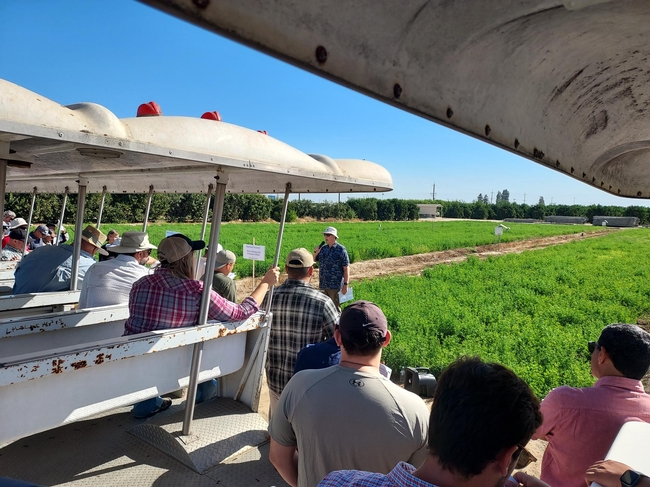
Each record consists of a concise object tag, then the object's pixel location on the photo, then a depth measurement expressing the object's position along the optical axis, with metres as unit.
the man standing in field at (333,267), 7.70
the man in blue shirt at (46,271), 4.98
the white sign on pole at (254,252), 4.56
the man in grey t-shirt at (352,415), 1.78
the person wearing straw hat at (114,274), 4.11
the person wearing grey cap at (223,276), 4.79
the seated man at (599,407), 1.99
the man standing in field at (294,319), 3.27
